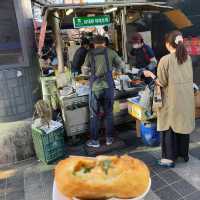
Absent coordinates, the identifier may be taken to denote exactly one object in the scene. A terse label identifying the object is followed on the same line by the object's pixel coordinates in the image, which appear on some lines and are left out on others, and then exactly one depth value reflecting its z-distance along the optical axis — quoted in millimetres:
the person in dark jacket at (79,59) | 5637
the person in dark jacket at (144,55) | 5855
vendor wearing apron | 4707
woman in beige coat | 3570
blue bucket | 4690
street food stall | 5090
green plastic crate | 4418
